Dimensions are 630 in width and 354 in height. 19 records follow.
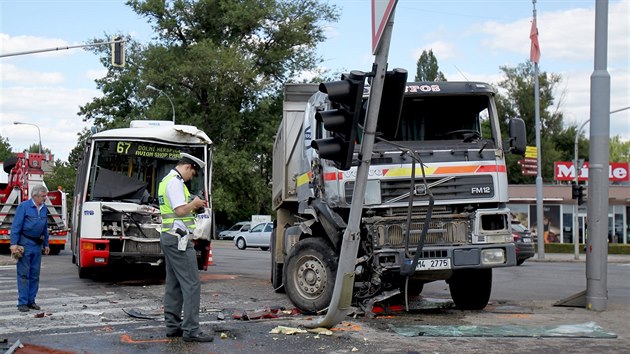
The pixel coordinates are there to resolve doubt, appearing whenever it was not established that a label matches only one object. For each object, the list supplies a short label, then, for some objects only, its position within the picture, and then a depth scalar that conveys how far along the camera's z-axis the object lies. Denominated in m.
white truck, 9.40
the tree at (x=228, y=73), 44.78
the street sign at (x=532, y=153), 33.62
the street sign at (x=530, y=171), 32.41
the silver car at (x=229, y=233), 52.11
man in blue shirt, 10.38
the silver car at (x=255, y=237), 38.44
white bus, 13.99
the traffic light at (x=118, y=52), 24.41
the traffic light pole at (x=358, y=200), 7.79
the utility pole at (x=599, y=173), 10.75
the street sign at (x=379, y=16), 7.29
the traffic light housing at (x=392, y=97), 8.02
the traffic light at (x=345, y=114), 7.68
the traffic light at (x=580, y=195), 24.35
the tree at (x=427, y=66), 81.62
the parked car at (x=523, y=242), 22.23
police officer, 7.82
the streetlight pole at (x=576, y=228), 28.52
